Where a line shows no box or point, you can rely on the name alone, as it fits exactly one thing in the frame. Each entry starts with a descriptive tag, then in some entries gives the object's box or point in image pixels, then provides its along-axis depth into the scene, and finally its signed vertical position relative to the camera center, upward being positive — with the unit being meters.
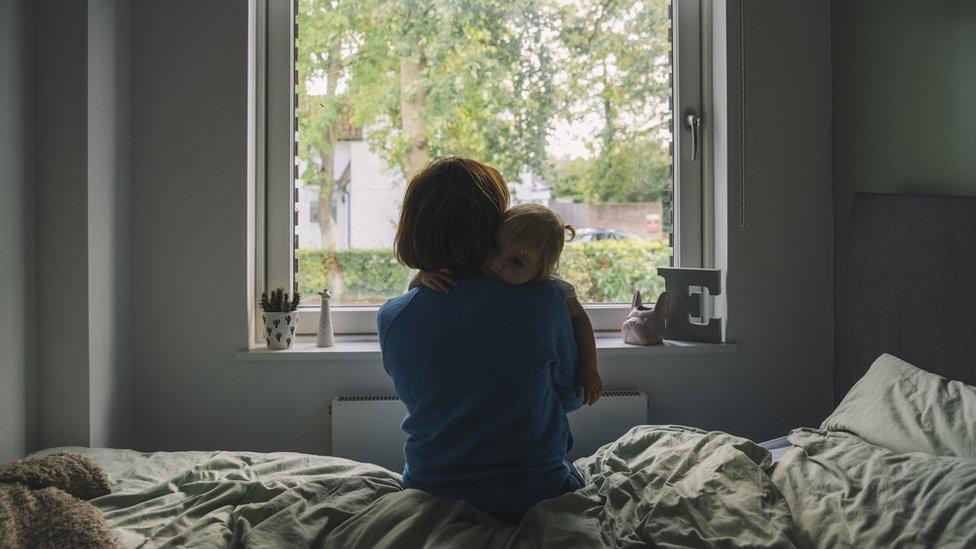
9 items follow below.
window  2.58 +0.45
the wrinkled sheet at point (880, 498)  1.30 -0.41
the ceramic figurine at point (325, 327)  2.47 -0.19
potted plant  2.41 -0.15
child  1.45 +0.03
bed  1.34 -0.42
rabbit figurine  2.50 -0.18
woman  1.44 -0.16
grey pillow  1.61 -0.32
